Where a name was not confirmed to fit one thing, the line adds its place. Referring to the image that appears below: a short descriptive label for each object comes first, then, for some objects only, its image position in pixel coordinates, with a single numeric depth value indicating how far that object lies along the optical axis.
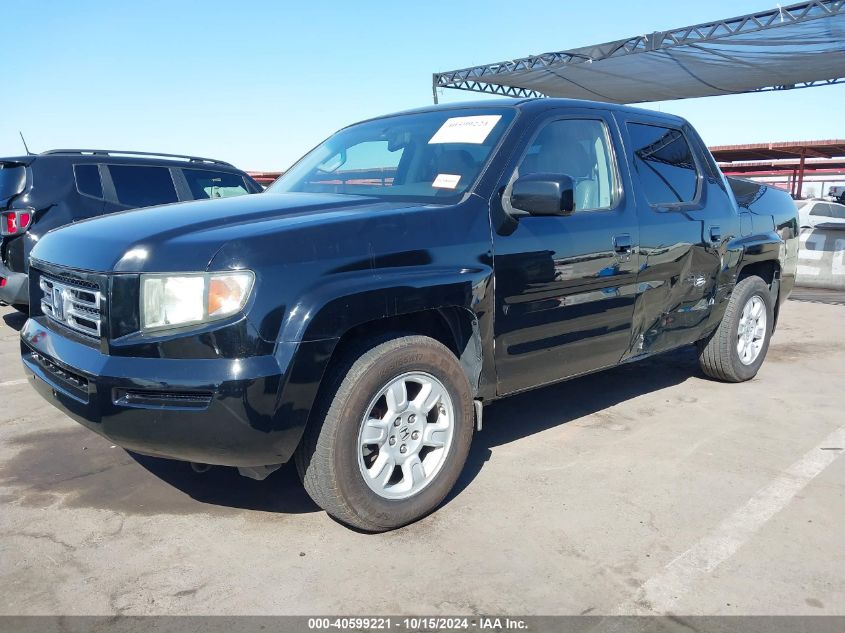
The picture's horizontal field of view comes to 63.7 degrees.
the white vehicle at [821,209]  15.87
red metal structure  27.11
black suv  6.12
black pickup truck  2.41
